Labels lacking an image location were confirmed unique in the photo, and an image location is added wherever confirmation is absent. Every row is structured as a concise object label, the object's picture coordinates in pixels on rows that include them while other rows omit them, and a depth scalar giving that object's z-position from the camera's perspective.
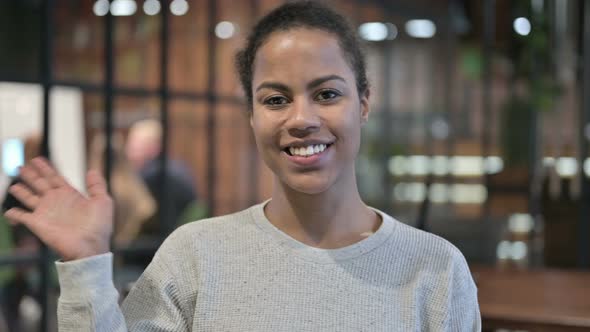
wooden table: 2.26
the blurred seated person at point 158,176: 4.59
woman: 1.31
